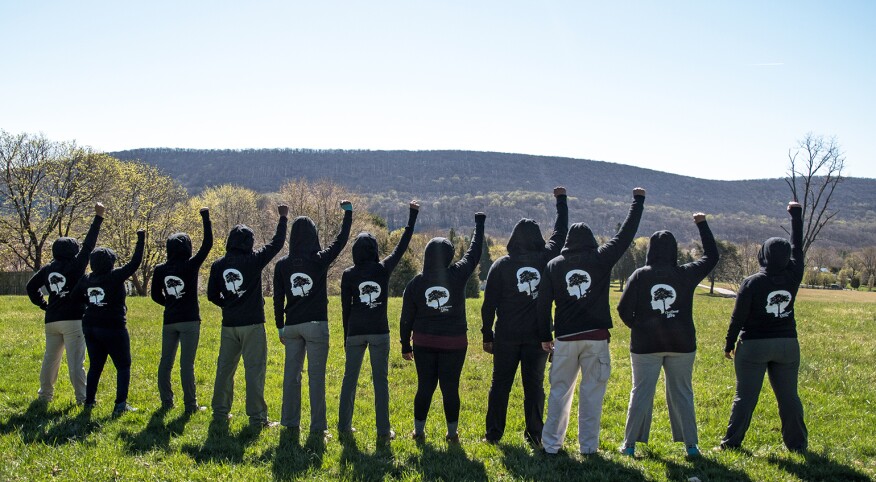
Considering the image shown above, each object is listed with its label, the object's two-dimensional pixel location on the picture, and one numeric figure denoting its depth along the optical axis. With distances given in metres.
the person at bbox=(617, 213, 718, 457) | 6.67
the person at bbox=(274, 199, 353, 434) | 7.51
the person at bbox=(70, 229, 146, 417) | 8.16
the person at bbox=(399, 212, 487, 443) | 7.00
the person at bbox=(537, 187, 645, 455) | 6.61
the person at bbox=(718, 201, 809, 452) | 6.96
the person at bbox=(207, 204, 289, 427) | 7.75
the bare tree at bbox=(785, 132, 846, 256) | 26.68
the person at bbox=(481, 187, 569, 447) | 7.01
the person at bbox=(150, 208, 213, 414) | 8.22
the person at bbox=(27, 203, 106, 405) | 8.55
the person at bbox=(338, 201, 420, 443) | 7.28
